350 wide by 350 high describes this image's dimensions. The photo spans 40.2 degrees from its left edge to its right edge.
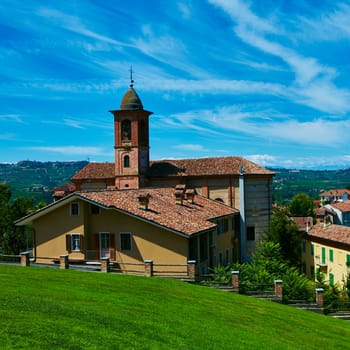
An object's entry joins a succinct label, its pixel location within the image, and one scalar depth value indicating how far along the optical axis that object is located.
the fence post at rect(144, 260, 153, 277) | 26.02
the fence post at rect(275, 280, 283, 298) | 25.53
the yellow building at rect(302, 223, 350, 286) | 42.25
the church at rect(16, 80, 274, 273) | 30.98
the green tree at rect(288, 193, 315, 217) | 102.56
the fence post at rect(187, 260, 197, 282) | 25.96
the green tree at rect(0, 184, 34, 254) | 41.22
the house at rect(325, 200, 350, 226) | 94.88
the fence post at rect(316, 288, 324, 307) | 26.22
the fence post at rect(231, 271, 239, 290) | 25.42
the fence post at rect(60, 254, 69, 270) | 27.10
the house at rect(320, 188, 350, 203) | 146.21
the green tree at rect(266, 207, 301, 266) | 44.47
